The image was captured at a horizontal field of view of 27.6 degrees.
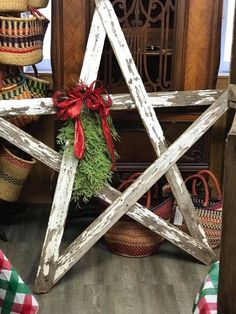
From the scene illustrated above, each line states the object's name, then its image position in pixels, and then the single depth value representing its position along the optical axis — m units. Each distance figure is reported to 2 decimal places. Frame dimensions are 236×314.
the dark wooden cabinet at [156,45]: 2.14
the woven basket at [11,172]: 2.30
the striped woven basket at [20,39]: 1.99
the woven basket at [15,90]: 2.14
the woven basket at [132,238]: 2.17
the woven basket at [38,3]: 2.14
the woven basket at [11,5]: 1.98
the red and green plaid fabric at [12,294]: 0.92
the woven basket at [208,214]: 2.23
